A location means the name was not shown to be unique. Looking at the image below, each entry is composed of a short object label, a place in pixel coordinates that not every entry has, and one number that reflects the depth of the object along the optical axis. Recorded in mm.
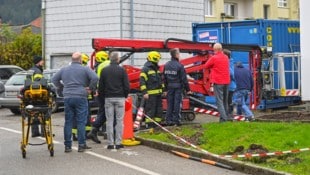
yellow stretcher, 11773
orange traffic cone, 13305
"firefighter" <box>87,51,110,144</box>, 13426
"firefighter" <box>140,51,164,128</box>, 14945
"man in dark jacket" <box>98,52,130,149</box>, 12594
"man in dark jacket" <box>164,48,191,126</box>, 15102
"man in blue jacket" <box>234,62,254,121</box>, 17125
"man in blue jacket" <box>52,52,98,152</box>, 12219
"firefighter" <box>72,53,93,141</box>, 13930
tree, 38812
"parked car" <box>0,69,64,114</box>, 21859
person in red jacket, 15008
